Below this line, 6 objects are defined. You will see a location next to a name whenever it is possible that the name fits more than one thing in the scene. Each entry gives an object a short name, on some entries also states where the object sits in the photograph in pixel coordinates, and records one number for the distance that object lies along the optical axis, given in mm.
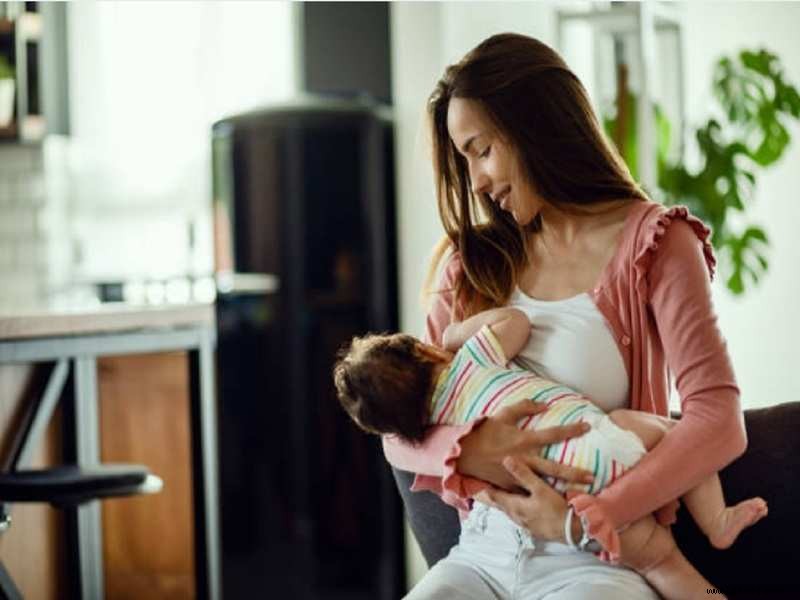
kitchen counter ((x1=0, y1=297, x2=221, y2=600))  3426
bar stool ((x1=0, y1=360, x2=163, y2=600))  2879
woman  1776
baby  1781
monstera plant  5039
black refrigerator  3850
